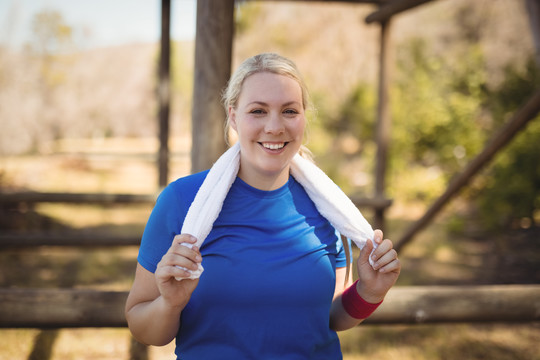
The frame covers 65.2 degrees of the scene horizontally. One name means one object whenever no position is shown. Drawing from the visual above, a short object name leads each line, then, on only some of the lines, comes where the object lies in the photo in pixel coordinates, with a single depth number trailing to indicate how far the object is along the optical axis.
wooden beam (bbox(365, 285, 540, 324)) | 2.01
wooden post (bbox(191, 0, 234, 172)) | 2.10
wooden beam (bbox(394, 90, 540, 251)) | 2.90
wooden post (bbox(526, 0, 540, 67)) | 3.45
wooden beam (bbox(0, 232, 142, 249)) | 4.11
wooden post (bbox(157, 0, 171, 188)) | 4.20
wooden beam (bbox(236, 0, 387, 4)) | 4.41
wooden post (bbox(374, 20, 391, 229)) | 4.93
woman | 1.27
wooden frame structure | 1.83
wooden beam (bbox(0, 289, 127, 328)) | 1.82
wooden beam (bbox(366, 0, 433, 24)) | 3.90
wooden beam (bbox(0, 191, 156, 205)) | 4.39
